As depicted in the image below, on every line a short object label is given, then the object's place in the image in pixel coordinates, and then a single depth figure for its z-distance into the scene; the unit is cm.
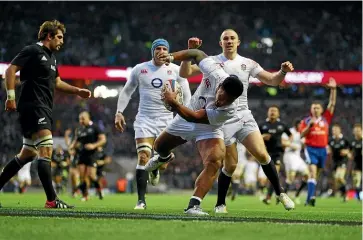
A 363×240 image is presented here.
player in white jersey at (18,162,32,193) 2839
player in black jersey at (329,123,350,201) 2441
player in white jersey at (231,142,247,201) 2245
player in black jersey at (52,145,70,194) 2914
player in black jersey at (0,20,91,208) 1056
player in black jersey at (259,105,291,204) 1827
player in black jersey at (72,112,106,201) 1997
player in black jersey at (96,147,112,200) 2341
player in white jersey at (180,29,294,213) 1071
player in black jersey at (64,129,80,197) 2112
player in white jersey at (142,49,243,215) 923
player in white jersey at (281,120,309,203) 2198
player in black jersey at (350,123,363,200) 2414
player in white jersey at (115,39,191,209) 1220
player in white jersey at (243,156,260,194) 2898
